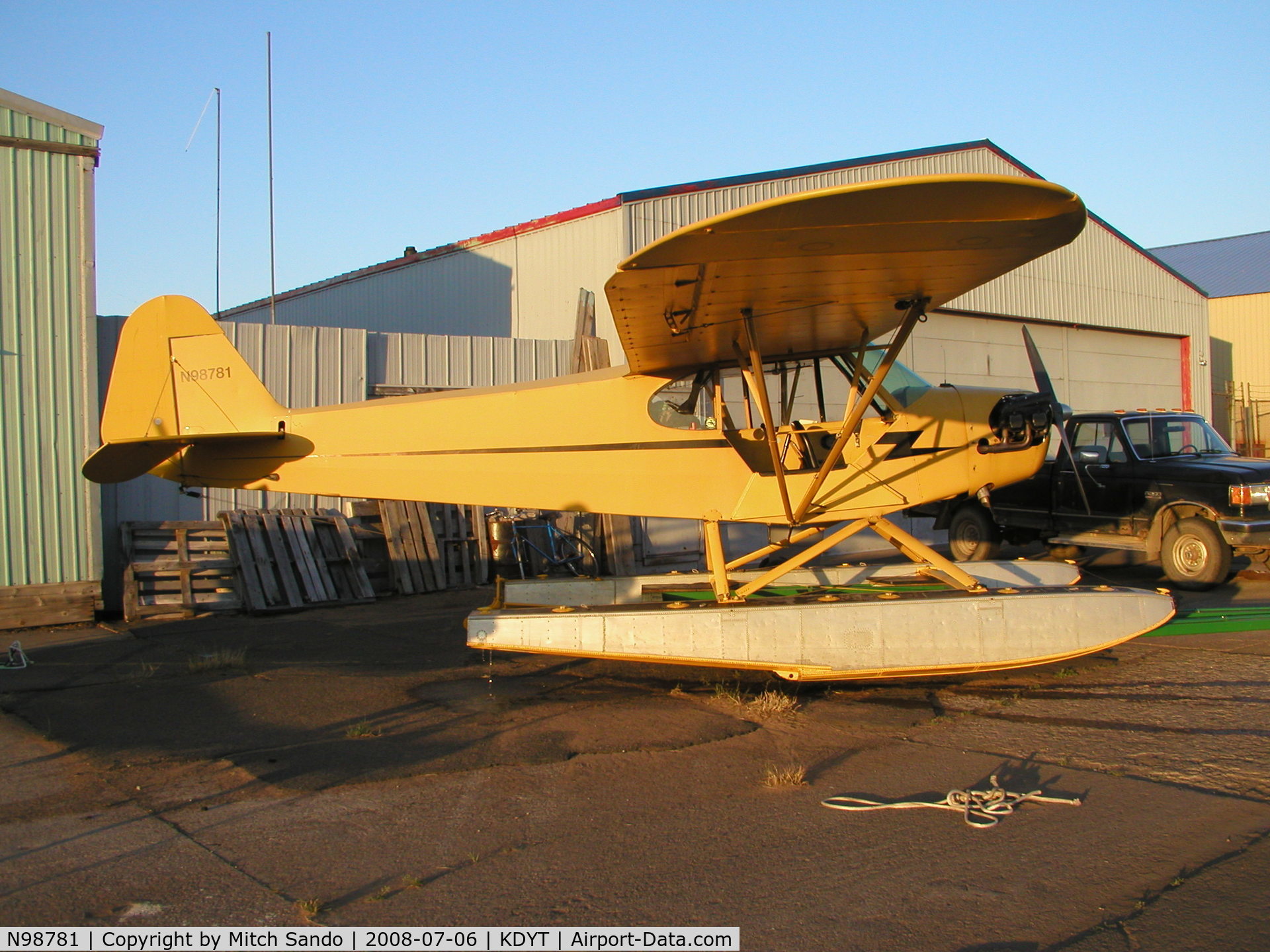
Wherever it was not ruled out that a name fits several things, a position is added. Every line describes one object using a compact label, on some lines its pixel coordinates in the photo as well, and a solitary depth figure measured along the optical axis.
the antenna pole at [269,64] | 12.85
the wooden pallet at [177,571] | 10.34
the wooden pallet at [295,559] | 10.88
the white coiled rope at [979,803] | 4.06
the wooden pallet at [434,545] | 12.09
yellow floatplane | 6.17
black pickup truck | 10.44
